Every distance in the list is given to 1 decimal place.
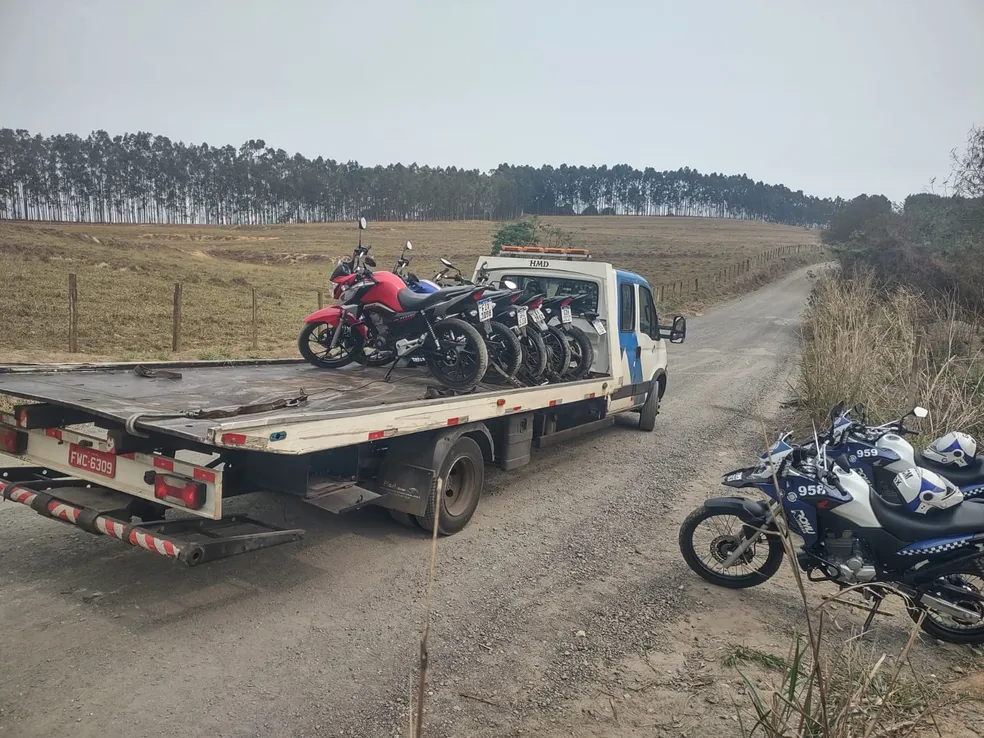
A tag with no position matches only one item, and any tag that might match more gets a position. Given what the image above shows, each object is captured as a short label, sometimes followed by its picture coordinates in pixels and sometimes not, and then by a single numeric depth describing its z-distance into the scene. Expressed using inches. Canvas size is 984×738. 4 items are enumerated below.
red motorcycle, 249.1
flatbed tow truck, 149.3
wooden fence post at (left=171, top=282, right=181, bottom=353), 550.3
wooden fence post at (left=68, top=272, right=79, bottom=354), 506.0
